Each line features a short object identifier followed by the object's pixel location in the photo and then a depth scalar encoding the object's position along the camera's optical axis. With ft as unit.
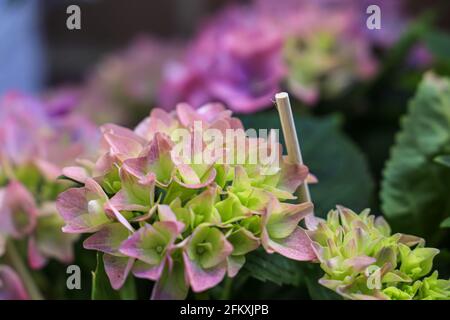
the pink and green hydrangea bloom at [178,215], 1.11
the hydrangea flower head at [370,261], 1.11
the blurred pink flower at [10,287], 1.54
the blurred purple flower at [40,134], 1.77
